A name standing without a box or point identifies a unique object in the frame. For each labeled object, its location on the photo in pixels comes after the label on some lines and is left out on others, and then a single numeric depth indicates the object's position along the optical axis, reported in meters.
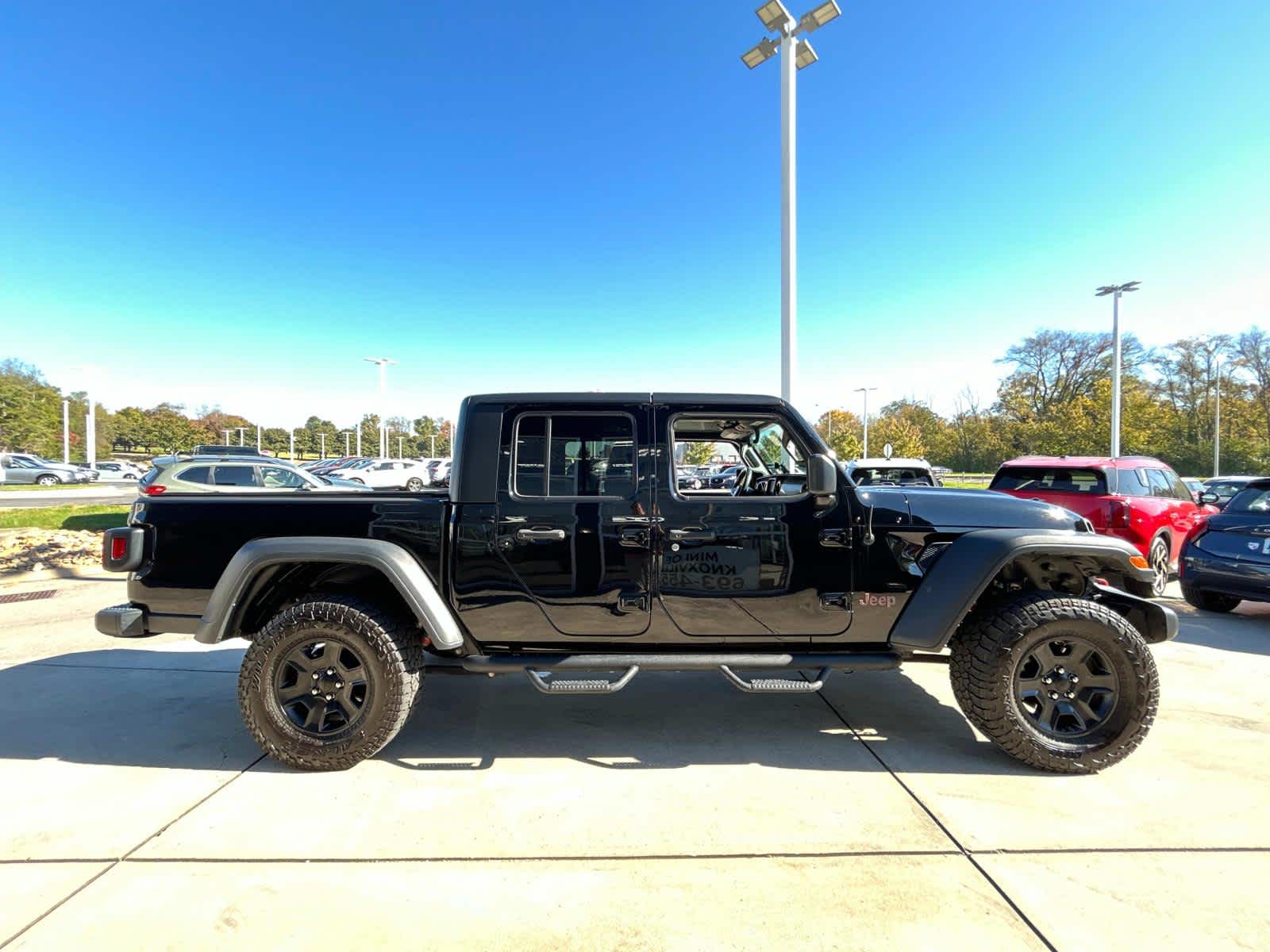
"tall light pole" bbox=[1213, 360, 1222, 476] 34.62
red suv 6.69
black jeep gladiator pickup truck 2.91
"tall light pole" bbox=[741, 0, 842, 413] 7.98
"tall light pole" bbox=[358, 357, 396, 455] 36.12
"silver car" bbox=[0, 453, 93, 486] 28.16
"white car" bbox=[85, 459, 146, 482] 37.22
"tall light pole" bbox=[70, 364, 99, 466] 37.66
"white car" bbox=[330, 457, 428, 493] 23.39
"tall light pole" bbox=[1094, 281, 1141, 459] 21.17
